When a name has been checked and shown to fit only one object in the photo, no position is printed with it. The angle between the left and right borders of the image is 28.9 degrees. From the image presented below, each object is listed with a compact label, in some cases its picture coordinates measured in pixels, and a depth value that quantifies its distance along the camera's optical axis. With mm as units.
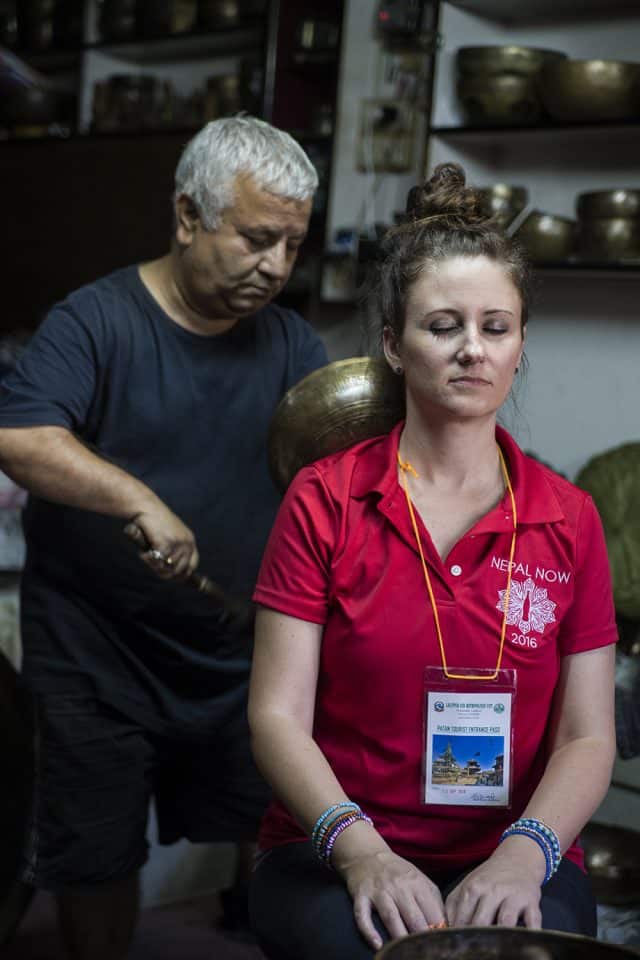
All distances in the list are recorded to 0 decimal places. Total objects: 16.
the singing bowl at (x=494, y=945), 1047
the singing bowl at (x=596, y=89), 2955
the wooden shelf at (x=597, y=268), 2982
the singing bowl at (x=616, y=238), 3004
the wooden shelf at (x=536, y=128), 3014
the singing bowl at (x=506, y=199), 3121
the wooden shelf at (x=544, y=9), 3260
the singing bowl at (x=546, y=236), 3070
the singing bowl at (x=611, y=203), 2973
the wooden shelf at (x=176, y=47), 4105
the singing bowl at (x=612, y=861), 2152
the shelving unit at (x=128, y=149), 3863
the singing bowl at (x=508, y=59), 3119
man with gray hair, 1900
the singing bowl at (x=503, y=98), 3166
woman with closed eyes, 1382
